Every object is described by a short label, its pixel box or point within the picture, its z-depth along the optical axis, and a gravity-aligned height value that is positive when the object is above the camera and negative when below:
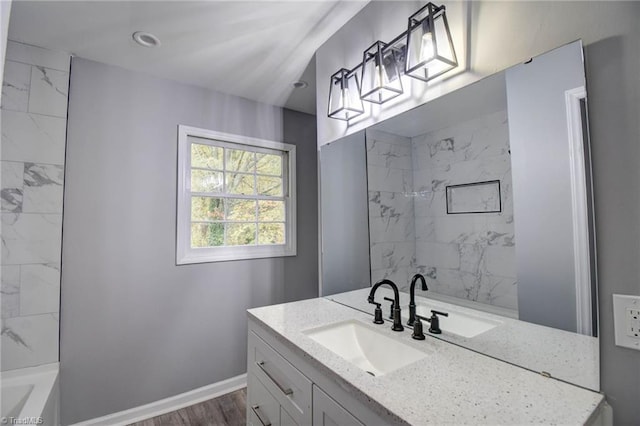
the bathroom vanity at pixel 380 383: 0.75 -0.48
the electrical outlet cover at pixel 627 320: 0.75 -0.25
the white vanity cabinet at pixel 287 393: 0.91 -0.63
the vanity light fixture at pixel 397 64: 1.21 +0.80
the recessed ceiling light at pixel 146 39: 1.86 +1.26
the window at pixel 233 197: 2.48 +0.30
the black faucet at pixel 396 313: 1.32 -0.39
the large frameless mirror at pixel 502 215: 0.87 +0.05
